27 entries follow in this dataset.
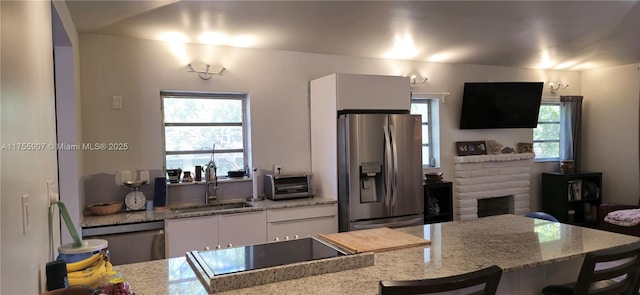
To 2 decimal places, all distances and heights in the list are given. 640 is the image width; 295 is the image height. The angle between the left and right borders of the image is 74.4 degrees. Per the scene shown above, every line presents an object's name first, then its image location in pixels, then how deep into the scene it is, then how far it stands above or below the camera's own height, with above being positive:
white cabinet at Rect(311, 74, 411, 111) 4.06 +0.46
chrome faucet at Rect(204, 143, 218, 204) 4.00 -0.40
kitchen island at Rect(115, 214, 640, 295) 1.60 -0.56
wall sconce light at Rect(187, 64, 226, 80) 4.00 +0.65
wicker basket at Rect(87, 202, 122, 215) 3.42 -0.54
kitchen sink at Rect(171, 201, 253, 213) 3.84 -0.63
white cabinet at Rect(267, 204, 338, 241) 3.77 -0.77
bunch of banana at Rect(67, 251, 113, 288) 1.50 -0.47
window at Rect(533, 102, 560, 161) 6.25 +0.01
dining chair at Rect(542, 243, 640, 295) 1.73 -0.60
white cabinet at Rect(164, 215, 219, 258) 3.33 -0.76
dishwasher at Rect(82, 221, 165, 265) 3.12 -0.74
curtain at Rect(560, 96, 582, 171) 6.19 +0.11
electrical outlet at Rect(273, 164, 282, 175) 4.36 -0.31
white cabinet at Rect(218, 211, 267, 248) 3.56 -0.77
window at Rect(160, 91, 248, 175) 4.06 +0.11
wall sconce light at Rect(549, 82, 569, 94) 6.18 +0.69
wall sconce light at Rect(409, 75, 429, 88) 5.21 +0.70
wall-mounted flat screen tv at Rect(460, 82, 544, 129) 5.47 +0.40
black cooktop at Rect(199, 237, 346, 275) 1.67 -0.50
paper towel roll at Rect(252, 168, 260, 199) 4.17 -0.45
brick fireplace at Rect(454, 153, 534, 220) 5.38 -0.63
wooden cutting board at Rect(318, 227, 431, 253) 2.00 -0.53
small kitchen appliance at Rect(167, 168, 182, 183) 3.91 -0.32
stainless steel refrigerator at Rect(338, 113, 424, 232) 3.96 -0.30
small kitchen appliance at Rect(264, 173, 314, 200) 4.07 -0.47
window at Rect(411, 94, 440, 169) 5.42 +0.13
